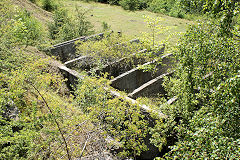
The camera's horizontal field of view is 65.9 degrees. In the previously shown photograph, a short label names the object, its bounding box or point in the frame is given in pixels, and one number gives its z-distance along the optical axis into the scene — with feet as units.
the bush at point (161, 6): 68.08
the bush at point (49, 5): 48.90
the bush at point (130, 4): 67.97
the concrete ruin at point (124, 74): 19.23
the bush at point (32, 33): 24.13
